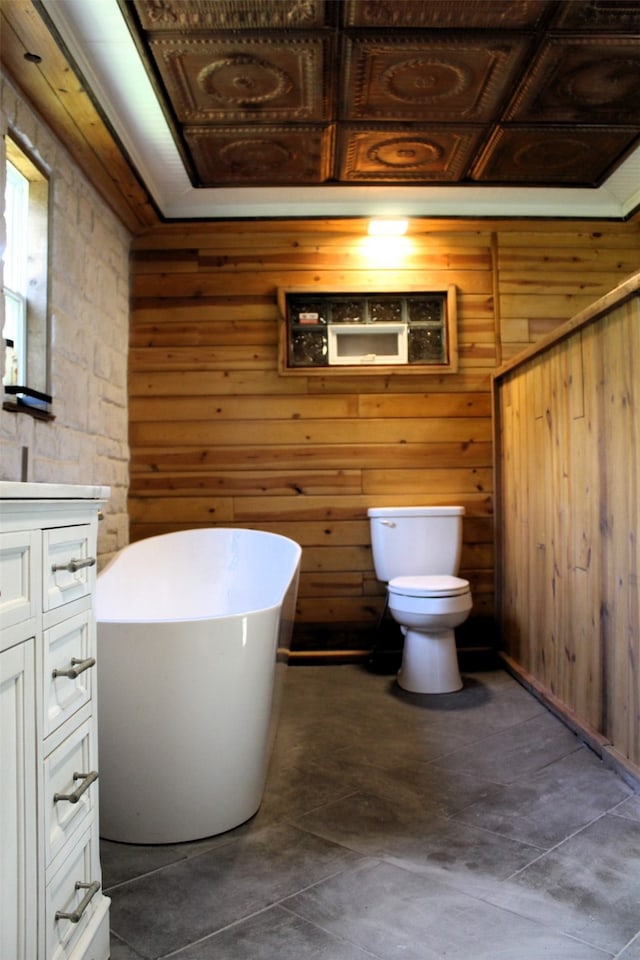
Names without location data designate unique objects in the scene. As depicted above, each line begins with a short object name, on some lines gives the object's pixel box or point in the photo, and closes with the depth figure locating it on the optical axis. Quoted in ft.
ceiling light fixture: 10.77
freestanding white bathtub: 5.12
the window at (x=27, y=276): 7.17
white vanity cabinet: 2.79
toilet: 8.89
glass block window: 10.80
